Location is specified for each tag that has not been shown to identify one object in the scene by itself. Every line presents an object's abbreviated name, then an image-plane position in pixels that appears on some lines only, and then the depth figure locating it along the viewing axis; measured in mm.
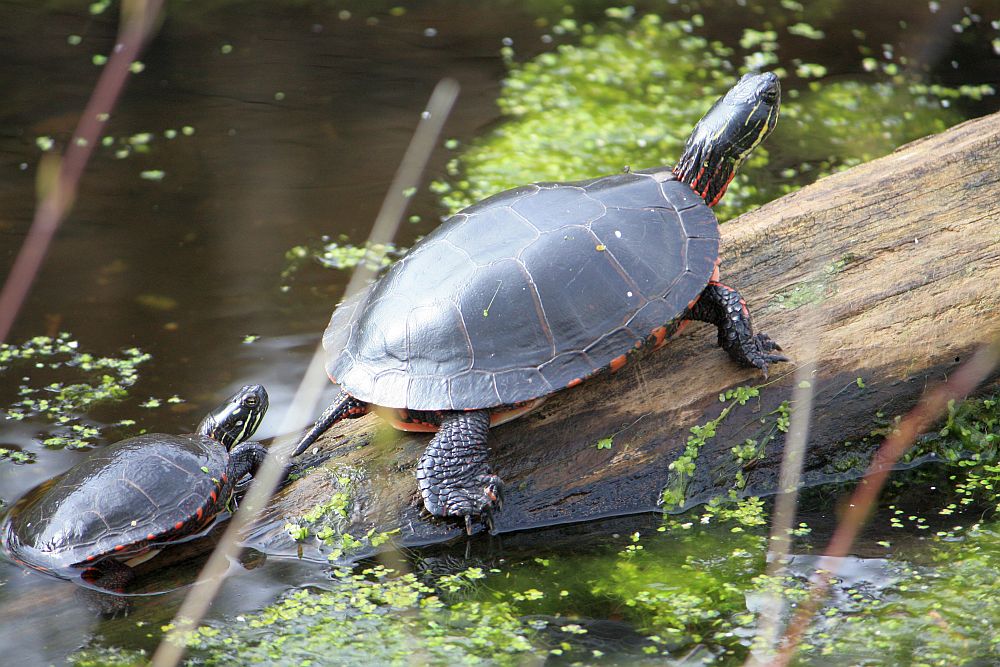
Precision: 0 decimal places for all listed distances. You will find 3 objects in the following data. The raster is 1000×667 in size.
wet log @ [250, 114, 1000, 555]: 6773
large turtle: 6437
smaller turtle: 6352
